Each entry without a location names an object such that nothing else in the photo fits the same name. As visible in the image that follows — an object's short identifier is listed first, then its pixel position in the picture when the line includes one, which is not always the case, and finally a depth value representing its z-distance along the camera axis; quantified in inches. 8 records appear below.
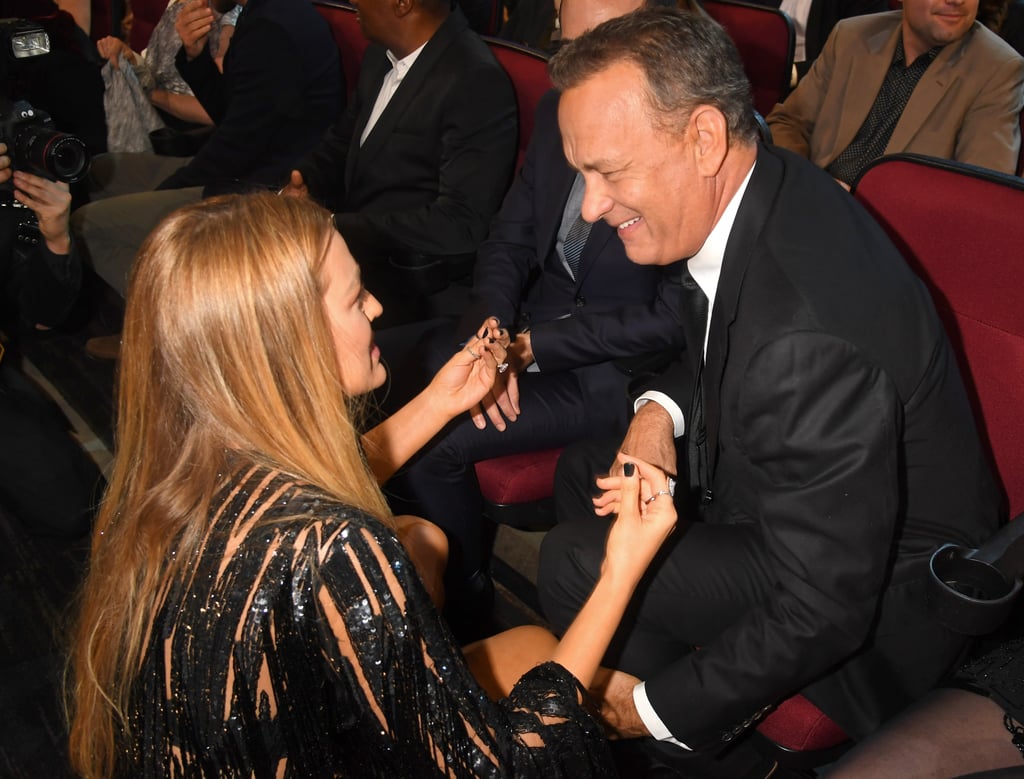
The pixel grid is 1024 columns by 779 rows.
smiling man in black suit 43.2
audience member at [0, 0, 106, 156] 126.0
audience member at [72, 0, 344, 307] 108.1
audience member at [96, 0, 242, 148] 123.1
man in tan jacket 89.1
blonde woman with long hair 37.0
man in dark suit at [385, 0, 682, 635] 69.3
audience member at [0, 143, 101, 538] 79.6
